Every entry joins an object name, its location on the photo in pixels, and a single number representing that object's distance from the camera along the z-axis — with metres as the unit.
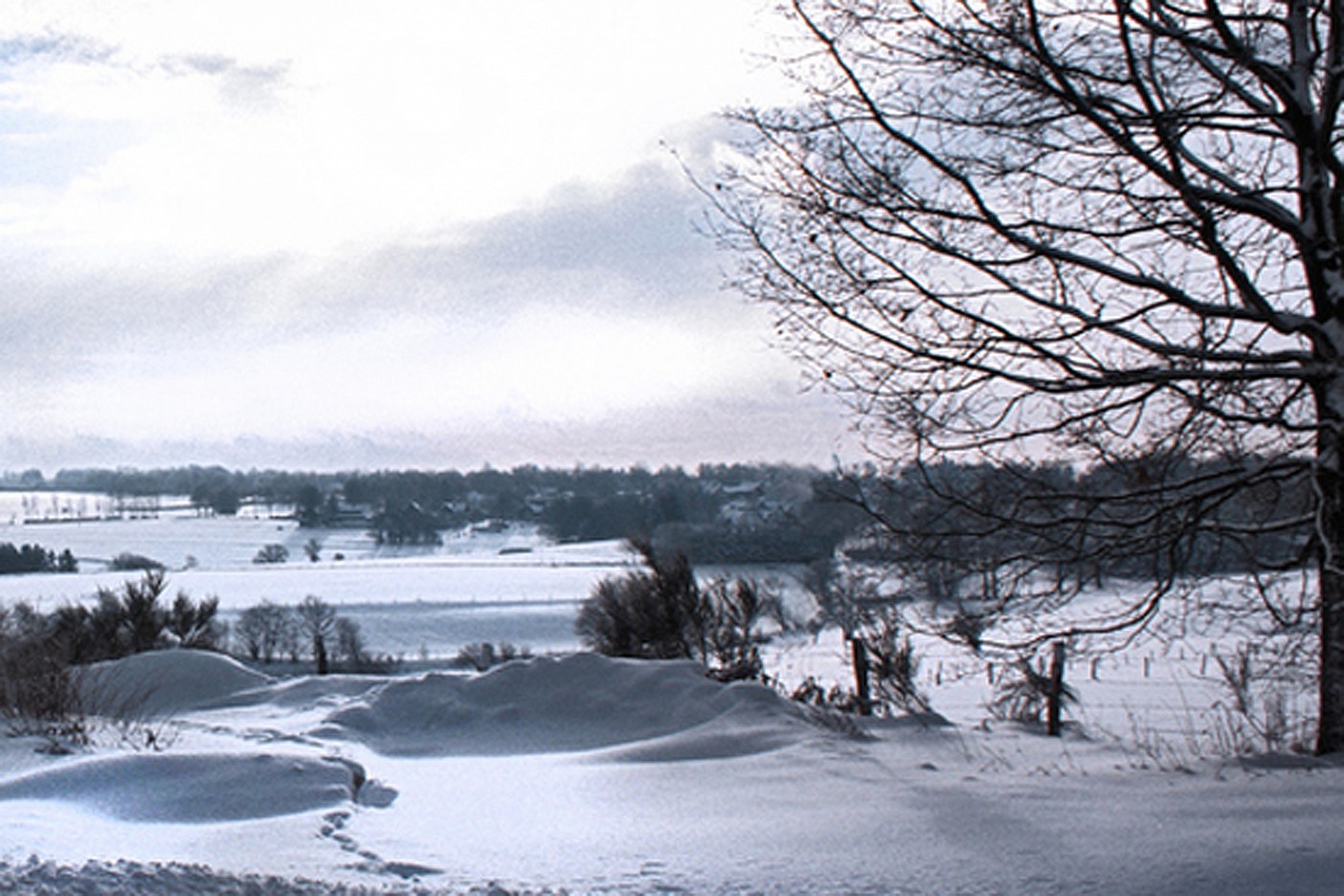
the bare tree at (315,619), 55.34
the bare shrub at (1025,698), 12.64
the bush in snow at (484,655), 40.62
